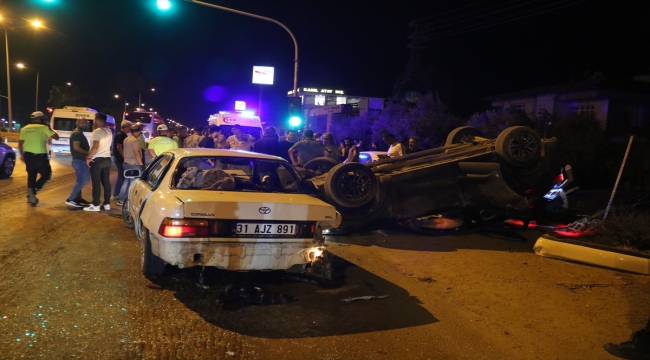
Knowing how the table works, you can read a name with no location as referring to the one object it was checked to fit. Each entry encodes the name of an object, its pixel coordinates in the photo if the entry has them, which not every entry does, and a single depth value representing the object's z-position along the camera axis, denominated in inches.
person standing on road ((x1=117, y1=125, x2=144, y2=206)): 370.0
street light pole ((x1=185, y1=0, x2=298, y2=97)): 544.6
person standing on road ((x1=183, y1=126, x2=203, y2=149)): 503.1
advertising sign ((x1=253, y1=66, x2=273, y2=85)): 1328.9
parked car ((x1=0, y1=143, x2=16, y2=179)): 531.2
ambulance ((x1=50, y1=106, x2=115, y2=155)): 978.3
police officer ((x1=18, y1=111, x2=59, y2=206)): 370.0
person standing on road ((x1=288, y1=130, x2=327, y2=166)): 421.1
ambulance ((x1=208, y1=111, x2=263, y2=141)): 690.2
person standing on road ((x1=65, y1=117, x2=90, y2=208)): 366.9
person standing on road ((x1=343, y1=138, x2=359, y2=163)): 499.6
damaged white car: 183.0
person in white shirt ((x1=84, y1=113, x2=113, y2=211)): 357.1
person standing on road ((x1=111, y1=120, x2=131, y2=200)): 395.2
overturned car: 315.9
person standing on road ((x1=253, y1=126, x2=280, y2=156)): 436.8
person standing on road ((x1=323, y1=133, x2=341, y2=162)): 451.8
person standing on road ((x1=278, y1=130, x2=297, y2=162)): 436.5
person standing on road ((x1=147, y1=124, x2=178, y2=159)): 404.3
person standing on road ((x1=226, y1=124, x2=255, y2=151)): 523.2
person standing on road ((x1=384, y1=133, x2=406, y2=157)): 459.9
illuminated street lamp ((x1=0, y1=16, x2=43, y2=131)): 968.9
